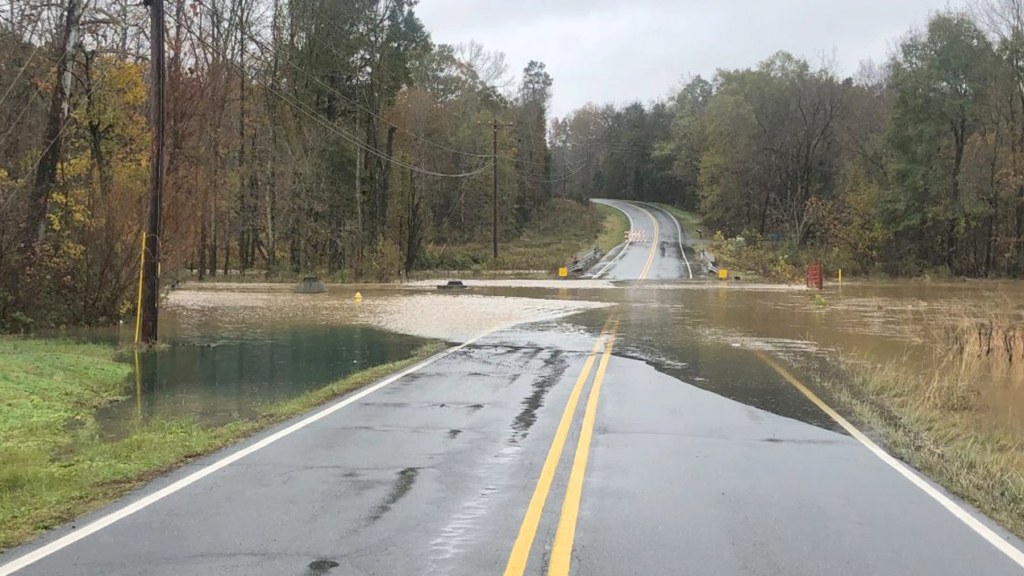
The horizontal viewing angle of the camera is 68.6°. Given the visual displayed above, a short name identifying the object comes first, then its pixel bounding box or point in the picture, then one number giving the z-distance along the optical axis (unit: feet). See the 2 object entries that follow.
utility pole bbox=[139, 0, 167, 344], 55.67
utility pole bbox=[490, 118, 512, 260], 194.80
